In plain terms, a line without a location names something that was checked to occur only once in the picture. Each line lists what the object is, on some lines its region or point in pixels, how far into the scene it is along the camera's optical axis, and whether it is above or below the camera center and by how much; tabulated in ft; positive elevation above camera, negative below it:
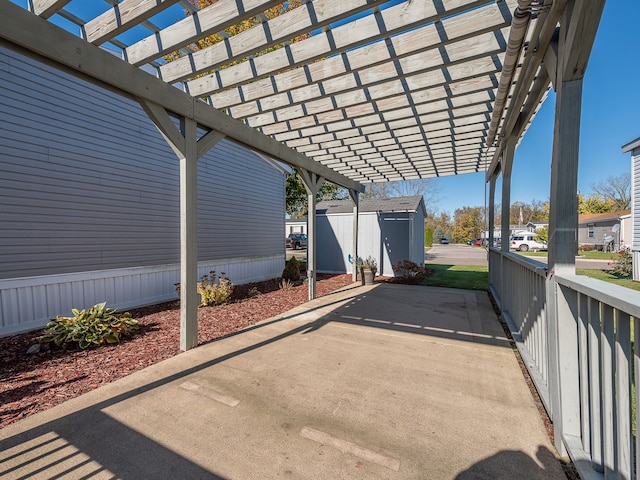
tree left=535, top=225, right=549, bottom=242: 89.04 +0.47
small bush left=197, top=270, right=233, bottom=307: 19.25 -3.60
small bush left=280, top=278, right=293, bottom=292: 24.81 -4.18
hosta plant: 12.17 -3.80
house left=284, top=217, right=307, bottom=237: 84.94 +3.52
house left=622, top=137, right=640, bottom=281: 30.04 +3.96
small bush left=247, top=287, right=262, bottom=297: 22.84 -4.26
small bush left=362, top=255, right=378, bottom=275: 27.96 -2.71
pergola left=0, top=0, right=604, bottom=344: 6.64 +5.79
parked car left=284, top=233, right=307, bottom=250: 76.64 -0.98
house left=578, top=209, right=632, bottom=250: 58.70 +1.29
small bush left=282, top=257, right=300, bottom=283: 29.25 -3.40
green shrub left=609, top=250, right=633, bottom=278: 32.40 -3.30
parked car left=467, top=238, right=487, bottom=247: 119.35 -2.57
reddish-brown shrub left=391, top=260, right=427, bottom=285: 28.55 -3.46
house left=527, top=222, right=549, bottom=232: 124.53 +4.40
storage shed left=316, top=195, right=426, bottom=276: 33.22 +0.43
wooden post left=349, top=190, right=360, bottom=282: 29.25 +1.00
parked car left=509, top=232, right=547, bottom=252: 88.89 -2.18
